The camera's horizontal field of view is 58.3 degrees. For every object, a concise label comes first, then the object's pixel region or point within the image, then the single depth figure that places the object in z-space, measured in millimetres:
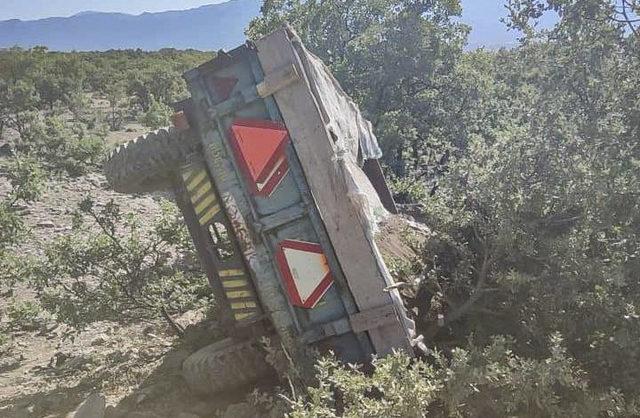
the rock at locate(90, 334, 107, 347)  7234
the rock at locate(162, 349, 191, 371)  5656
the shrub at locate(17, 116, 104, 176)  12691
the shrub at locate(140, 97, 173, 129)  17781
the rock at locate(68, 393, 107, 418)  4688
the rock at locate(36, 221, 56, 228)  12514
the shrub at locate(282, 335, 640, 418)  3158
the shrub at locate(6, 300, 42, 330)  7461
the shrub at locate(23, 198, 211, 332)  6051
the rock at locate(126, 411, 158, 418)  4703
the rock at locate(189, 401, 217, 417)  4698
